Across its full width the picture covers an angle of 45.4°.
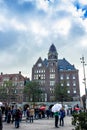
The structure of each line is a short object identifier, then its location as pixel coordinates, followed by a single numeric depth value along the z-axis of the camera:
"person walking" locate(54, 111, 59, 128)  8.95
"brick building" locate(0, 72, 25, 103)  36.09
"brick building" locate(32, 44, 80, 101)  42.26
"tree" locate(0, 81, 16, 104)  35.90
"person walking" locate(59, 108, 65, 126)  9.63
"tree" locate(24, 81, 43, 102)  35.93
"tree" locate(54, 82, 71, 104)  35.84
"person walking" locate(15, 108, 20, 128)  8.72
